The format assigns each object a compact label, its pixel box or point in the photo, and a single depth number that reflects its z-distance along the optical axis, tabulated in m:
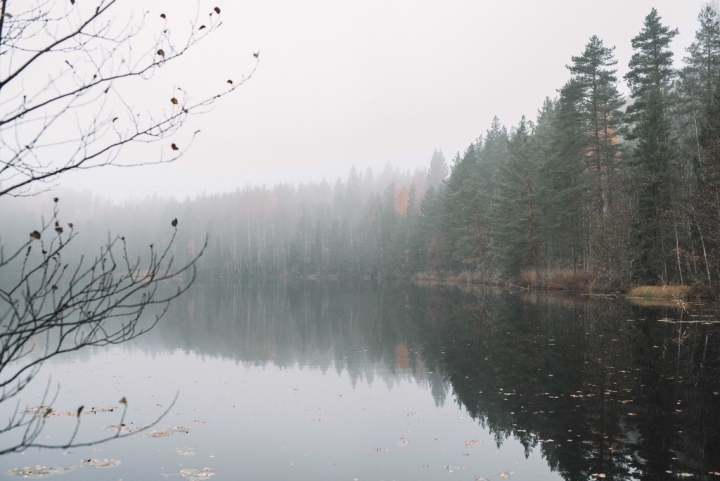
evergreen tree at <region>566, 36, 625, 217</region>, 33.75
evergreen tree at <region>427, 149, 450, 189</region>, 101.25
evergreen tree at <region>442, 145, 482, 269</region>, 51.22
